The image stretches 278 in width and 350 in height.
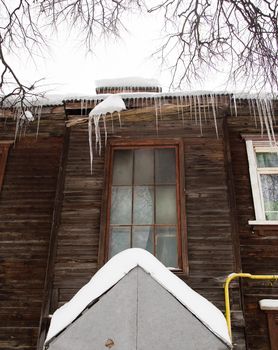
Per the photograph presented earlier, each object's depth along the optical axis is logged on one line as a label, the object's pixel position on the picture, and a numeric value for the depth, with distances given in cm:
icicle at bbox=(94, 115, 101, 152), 606
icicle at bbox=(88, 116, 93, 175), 604
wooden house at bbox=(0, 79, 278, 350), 533
